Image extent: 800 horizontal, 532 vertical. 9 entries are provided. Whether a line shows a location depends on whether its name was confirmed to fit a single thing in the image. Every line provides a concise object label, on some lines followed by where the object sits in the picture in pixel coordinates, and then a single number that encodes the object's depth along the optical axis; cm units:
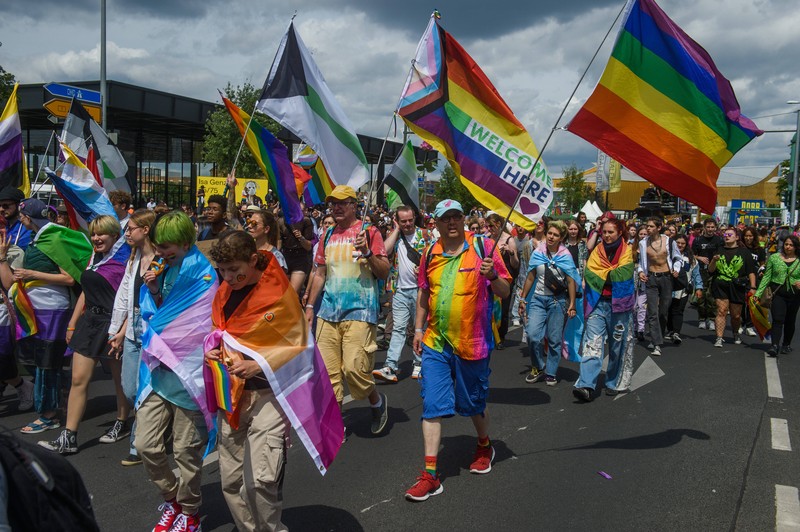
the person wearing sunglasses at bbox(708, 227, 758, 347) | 1099
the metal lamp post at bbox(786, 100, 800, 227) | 2921
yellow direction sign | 1271
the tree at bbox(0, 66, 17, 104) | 2205
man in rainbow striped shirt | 458
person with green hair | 377
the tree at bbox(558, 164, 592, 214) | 7069
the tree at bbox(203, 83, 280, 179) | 2208
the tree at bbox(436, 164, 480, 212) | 4009
